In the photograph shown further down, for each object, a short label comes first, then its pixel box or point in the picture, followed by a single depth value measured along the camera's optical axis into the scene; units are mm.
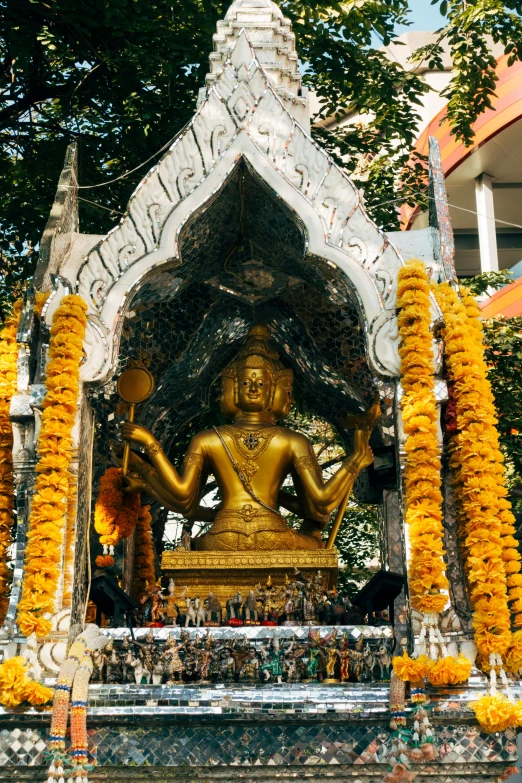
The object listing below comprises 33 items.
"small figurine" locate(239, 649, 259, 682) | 9117
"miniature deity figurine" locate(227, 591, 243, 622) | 10039
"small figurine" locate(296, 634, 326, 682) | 9195
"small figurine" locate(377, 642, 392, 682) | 9203
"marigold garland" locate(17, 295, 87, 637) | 8891
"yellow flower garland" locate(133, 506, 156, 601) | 12352
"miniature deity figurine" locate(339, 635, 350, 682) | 9188
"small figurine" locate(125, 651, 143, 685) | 9102
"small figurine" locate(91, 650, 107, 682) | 9219
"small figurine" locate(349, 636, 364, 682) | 9195
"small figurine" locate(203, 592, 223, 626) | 10039
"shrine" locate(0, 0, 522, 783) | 8625
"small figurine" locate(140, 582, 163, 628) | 9961
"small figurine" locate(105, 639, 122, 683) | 9188
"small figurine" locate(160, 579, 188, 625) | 9938
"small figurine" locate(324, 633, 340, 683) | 9164
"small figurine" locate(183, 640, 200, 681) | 9133
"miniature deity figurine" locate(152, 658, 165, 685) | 9047
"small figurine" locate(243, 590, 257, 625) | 9907
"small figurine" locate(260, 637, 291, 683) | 9102
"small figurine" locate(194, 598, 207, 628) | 9914
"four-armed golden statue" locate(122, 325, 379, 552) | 11180
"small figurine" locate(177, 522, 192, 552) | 11070
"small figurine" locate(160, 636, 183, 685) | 9086
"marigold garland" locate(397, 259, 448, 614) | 8891
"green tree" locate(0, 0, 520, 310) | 14375
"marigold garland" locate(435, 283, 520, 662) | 8805
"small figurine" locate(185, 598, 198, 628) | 9914
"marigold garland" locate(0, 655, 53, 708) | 8562
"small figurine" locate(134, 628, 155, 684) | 9133
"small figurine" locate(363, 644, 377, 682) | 9219
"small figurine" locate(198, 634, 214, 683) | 9086
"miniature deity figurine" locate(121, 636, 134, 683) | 9172
